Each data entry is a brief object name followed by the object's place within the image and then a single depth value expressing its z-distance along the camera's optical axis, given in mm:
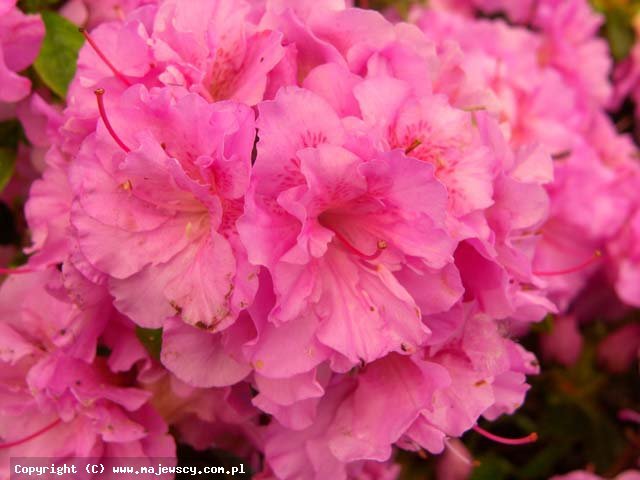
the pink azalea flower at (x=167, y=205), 190
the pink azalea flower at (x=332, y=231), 188
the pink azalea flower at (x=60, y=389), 226
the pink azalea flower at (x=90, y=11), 292
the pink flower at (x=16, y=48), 249
